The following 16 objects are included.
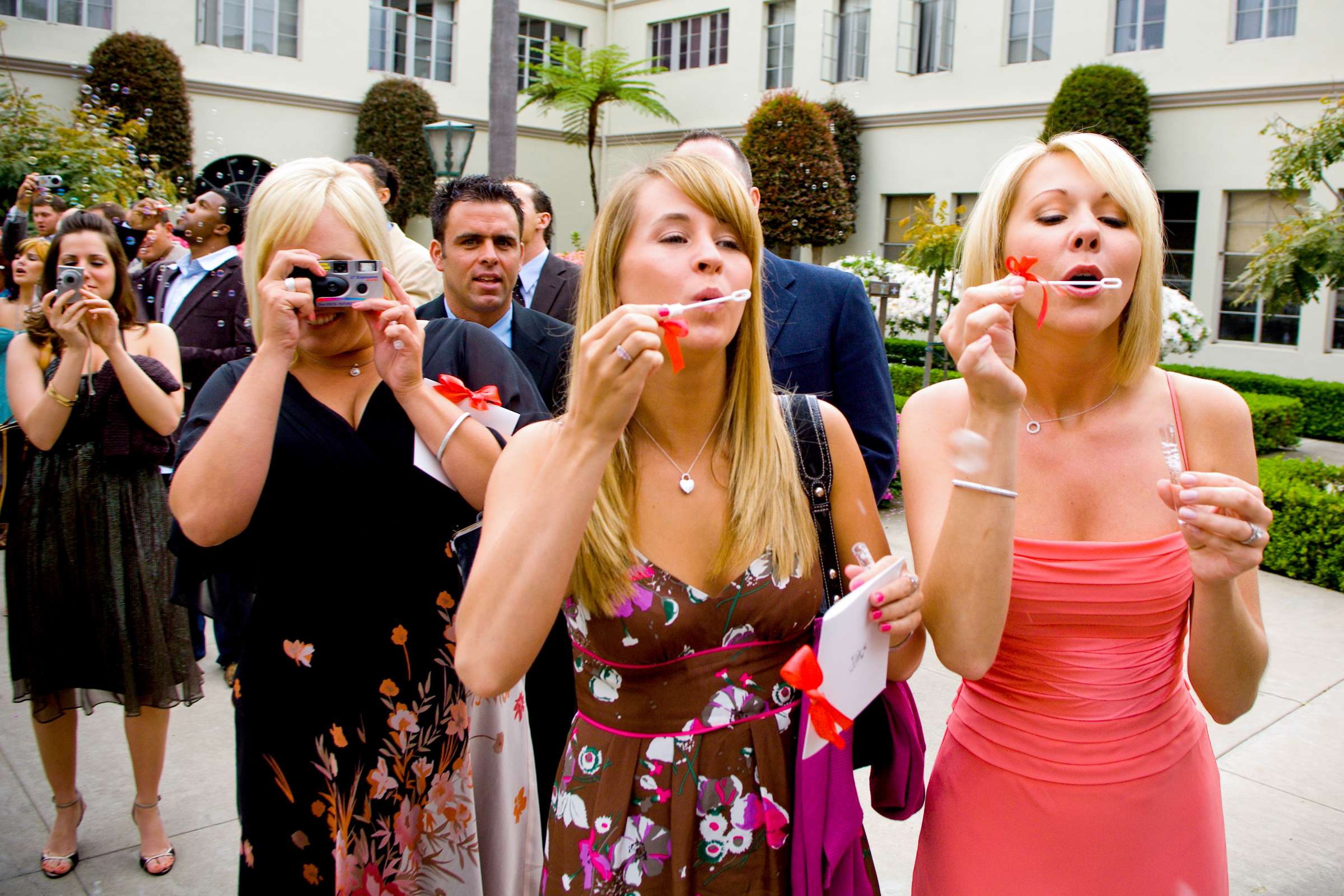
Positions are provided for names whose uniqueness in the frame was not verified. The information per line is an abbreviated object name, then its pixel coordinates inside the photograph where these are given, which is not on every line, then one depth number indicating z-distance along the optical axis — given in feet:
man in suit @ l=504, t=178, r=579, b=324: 16.51
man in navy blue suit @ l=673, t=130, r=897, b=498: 10.69
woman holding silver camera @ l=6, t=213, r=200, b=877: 10.73
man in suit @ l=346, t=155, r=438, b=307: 17.44
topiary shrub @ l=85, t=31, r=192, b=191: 58.18
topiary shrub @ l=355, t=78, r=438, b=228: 68.64
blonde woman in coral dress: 5.33
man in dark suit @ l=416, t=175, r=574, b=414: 12.73
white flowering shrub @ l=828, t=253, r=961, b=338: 39.70
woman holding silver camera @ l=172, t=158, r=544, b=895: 7.28
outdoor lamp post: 37.78
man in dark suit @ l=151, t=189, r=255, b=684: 15.80
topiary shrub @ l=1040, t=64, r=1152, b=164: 52.75
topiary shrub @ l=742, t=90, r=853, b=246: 62.23
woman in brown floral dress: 5.02
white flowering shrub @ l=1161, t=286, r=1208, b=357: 36.35
